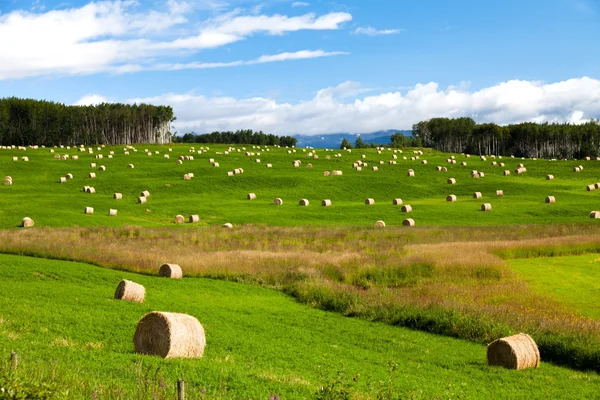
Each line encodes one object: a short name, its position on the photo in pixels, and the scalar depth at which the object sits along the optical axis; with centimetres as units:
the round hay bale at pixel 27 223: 5545
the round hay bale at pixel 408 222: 6010
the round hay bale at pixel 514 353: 2220
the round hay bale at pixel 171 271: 3741
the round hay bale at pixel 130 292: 2931
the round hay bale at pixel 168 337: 1984
